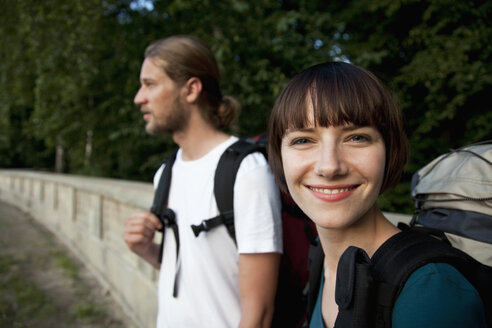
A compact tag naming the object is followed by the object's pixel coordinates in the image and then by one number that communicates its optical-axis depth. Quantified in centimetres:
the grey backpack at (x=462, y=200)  102
